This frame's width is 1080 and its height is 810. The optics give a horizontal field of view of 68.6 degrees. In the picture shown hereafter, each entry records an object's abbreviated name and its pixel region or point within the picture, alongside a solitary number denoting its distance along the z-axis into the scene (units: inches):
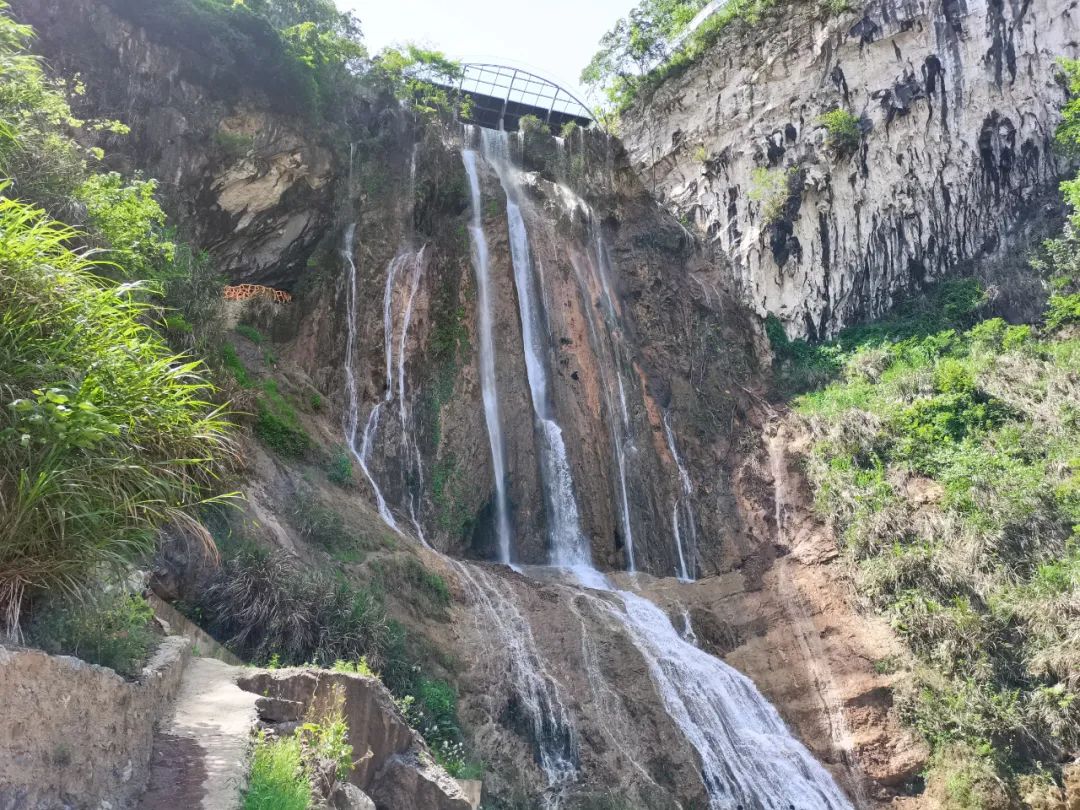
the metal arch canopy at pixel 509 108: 1503.4
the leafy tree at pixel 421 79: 1063.0
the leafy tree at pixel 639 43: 1455.5
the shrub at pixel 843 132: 1128.2
